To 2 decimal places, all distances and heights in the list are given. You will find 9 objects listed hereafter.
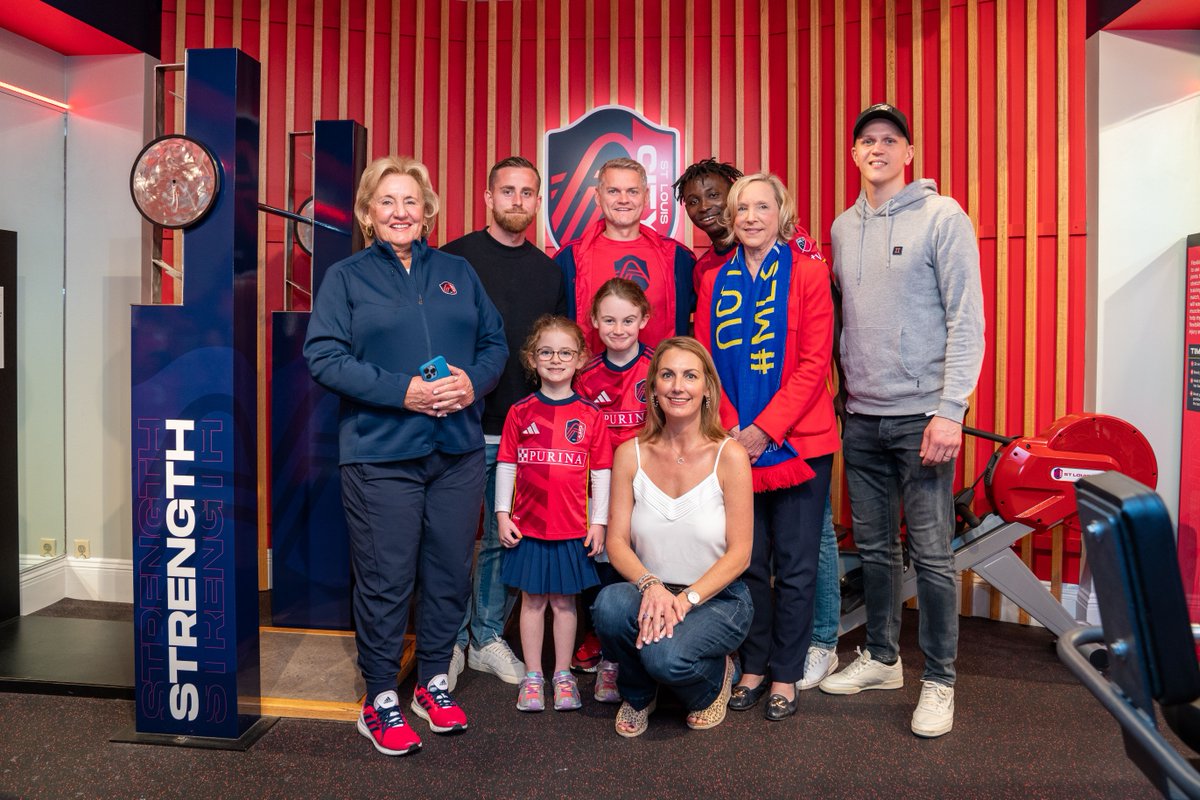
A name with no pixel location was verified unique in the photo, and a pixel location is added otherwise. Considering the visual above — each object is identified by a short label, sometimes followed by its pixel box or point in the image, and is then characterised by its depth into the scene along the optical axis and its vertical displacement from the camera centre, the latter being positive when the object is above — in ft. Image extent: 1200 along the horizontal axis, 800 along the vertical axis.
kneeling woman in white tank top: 9.09 -1.74
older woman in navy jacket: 8.92 -0.42
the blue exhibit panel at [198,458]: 8.96 -0.75
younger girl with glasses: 10.07 -1.24
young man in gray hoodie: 9.40 +0.47
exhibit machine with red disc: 11.40 -1.25
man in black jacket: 10.99 +1.13
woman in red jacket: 9.55 -0.03
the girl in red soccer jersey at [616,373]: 10.00 +0.19
